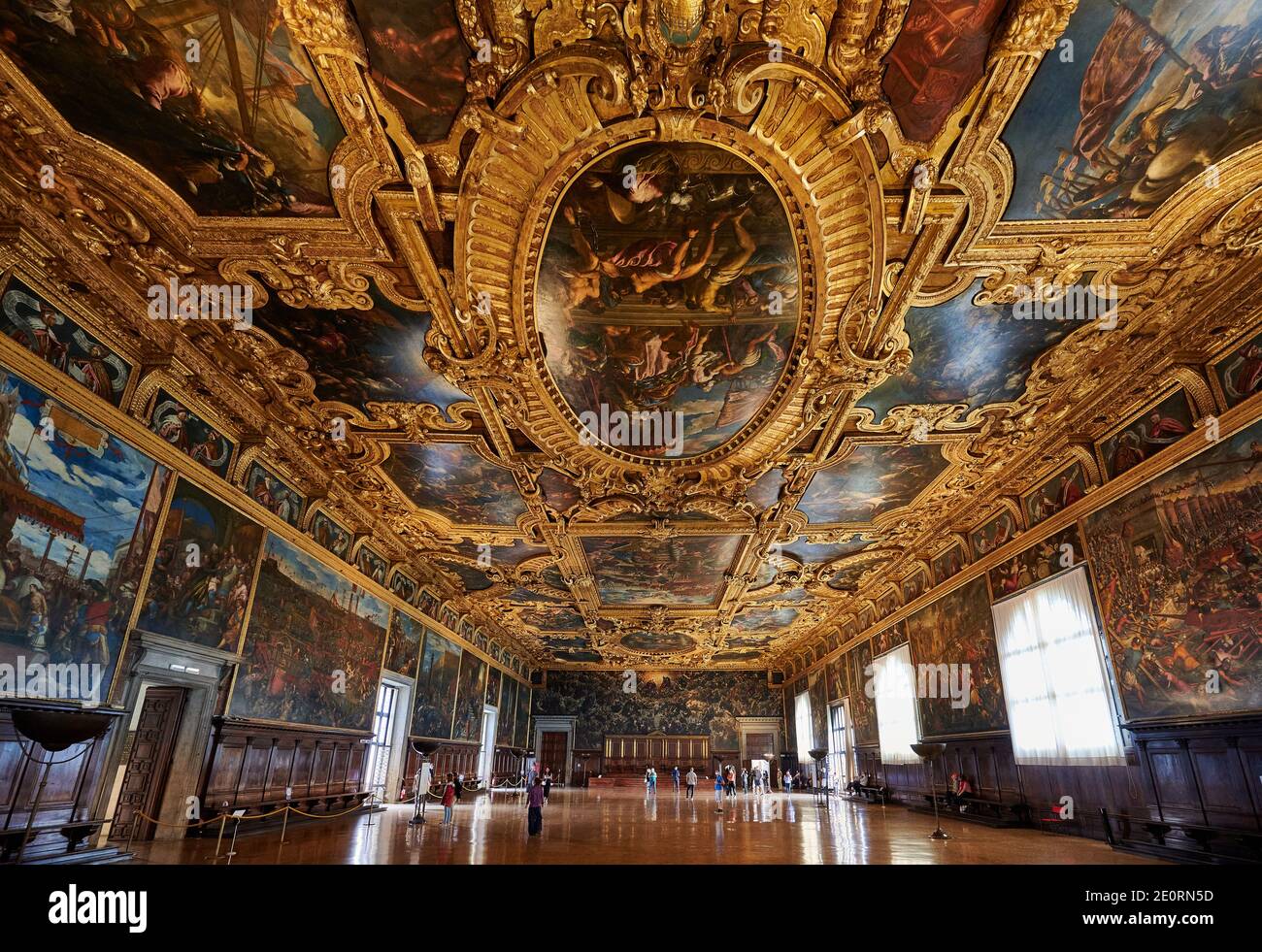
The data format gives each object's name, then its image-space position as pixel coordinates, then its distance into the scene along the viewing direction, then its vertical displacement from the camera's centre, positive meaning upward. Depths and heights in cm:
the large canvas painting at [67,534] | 723 +189
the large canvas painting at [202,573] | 967 +194
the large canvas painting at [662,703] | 3956 +52
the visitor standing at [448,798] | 1384 -203
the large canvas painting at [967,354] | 910 +556
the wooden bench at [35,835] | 698 -162
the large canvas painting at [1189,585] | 842 +212
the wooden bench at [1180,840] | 830 -152
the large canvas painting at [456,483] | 1291 +474
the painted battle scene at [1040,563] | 1229 +331
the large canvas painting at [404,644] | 1856 +169
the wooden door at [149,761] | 1026 -113
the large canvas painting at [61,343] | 742 +420
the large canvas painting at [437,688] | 2098 +49
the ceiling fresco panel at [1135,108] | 557 +592
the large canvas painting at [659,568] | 1755 +426
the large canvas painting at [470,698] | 2502 +25
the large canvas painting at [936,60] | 541 +584
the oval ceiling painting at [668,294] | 707 +541
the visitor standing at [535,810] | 1155 -185
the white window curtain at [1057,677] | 1141 +96
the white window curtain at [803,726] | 3366 -47
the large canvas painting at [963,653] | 1515 +180
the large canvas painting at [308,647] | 1226 +108
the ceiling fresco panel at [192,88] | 548 +556
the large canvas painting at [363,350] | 908 +520
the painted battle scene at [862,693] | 2384 +101
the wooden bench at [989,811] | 1370 -197
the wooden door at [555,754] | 3900 -277
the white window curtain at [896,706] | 1980 +49
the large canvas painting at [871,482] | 1292 +509
